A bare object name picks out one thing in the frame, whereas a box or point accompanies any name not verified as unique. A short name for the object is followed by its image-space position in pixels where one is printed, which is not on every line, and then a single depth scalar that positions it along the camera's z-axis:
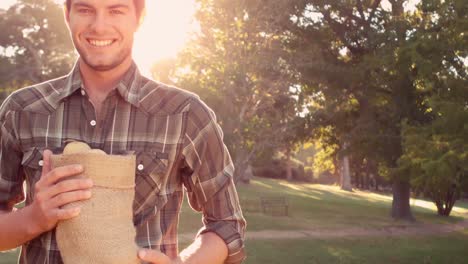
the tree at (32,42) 29.56
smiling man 1.74
